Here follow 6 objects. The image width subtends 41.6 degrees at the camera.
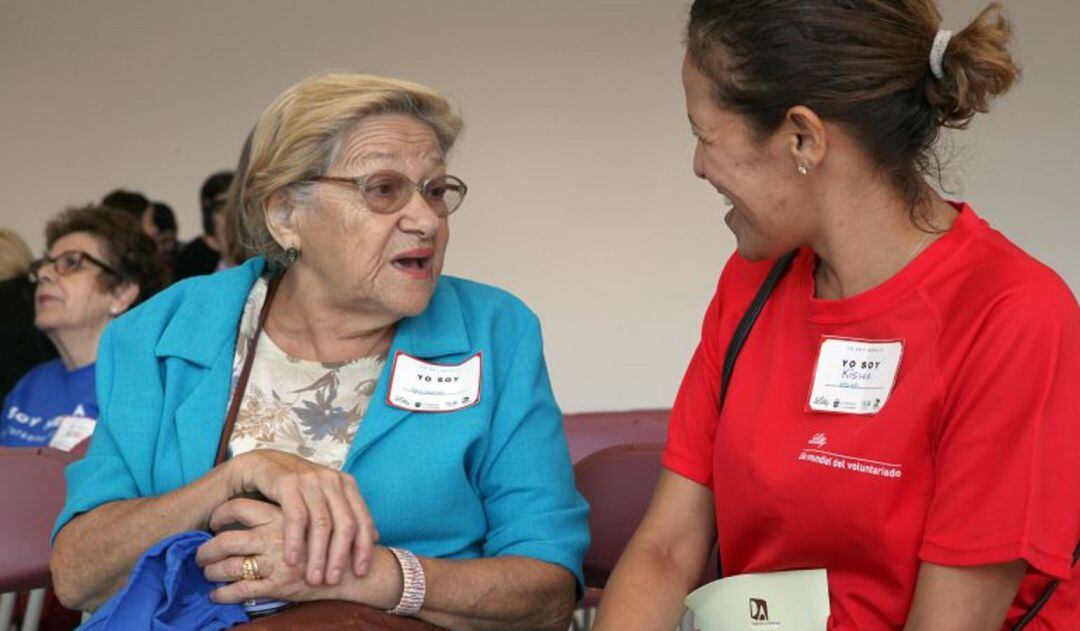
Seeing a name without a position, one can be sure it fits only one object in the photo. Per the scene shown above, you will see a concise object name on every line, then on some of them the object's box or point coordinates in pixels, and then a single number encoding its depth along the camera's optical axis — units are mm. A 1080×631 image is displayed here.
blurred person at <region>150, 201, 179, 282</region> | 6453
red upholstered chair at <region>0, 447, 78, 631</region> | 2943
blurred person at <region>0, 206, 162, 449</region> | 4555
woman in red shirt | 1858
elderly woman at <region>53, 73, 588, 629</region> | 2441
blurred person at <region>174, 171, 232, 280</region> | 6156
